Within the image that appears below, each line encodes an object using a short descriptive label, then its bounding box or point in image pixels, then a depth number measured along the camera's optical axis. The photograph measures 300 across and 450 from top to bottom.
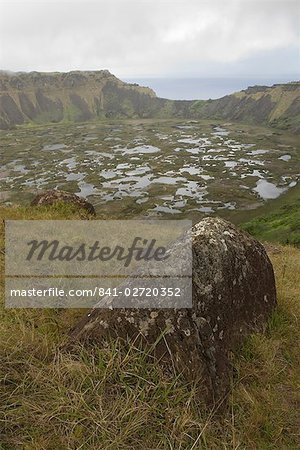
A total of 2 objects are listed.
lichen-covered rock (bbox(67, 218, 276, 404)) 4.89
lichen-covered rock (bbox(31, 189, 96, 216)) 17.66
